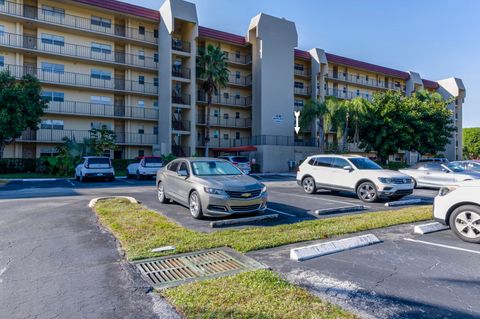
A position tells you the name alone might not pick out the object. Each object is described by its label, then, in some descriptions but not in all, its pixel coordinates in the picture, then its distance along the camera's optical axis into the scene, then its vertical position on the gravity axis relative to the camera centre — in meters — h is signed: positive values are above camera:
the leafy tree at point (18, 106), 22.47 +3.48
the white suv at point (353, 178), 11.08 -0.86
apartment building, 27.59 +7.81
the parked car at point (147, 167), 21.78 -0.93
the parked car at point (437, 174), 15.05 -0.89
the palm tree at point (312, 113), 32.16 +4.45
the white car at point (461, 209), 6.21 -1.10
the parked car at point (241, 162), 25.60 -0.62
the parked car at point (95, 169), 19.84 -1.01
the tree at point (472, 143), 66.20 +2.88
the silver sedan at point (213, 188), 7.68 -0.89
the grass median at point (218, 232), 5.72 -1.64
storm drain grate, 4.30 -1.72
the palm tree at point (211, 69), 31.48 +8.68
